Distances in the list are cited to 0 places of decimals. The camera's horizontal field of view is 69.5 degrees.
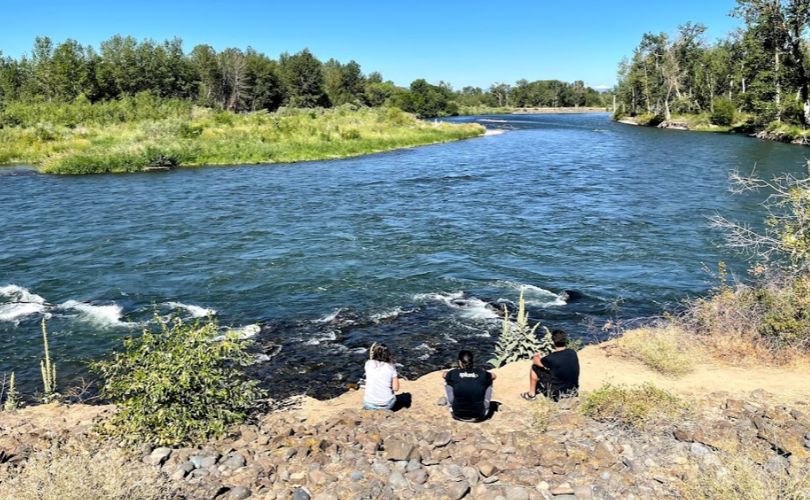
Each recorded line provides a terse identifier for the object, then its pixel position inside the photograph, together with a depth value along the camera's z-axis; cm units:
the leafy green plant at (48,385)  1150
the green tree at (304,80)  14575
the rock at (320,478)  779
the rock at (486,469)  788
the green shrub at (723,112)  8469
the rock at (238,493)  747
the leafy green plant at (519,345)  1353
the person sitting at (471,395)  976
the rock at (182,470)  800
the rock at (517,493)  730
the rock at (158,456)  835
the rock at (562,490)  740
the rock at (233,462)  827
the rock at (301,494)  740
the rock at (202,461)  825
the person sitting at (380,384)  1049
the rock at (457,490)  741
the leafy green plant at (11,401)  1100
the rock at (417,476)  778
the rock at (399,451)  834
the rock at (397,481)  766
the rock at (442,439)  874
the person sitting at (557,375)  1055
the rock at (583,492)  731
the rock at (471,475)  777
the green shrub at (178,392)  896
